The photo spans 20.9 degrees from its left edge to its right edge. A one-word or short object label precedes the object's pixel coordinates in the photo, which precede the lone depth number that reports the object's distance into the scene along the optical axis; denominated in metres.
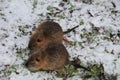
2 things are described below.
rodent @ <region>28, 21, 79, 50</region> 4.66
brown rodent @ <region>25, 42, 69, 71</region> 4.45
